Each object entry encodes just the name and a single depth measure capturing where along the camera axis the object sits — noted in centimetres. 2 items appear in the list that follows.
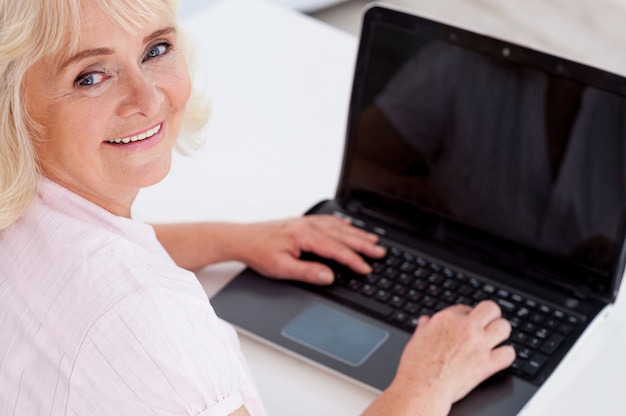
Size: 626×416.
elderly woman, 141
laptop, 172
